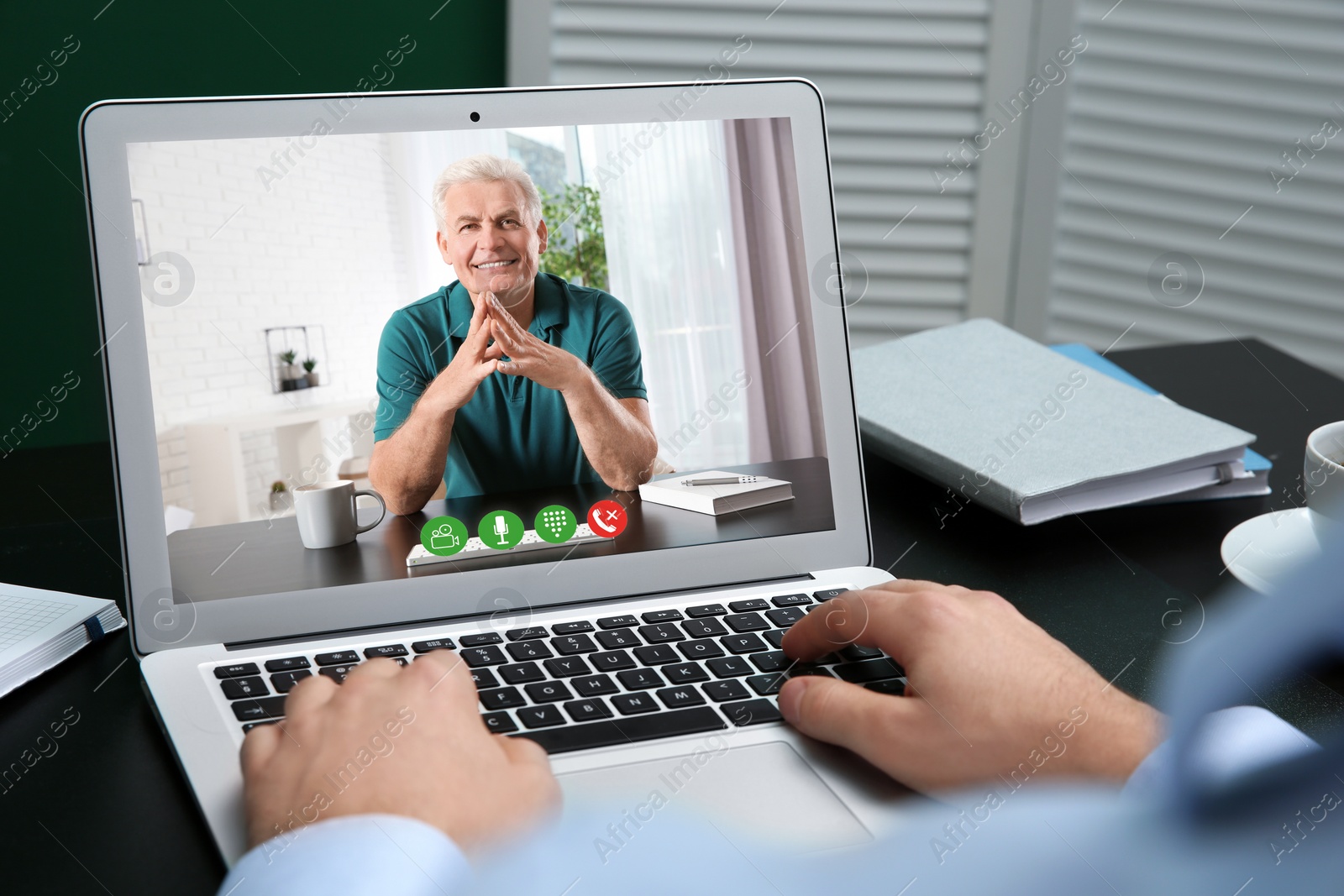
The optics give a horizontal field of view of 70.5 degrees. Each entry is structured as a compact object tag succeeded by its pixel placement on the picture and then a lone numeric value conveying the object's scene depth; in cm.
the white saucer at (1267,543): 57
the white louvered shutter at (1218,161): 187
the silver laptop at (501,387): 54
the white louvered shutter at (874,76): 191
